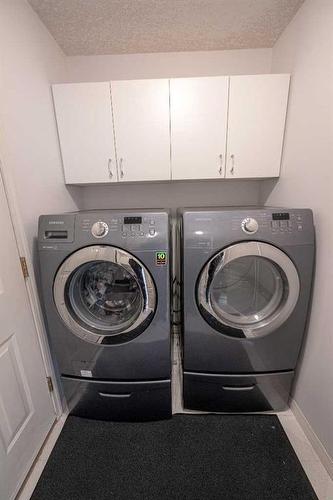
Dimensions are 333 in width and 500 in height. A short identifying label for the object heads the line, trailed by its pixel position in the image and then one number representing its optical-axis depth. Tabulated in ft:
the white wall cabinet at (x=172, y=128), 4.42
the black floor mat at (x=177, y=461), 3.30
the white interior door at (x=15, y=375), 3.13
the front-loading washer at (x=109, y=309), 3.41
